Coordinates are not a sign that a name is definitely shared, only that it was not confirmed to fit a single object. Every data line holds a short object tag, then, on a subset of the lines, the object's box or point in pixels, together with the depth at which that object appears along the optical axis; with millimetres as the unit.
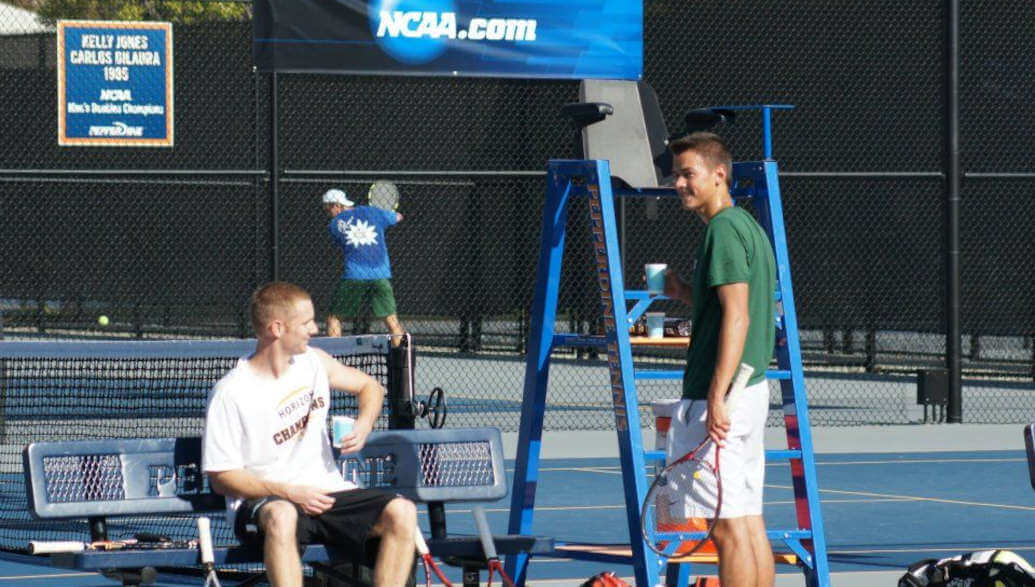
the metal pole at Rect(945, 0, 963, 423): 28176
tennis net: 14826
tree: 53398
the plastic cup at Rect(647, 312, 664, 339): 15016
